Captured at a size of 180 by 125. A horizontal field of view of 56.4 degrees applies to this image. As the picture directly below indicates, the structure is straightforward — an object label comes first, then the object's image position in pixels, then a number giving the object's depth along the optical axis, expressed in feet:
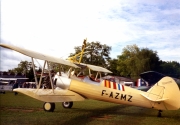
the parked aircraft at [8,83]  71.41
